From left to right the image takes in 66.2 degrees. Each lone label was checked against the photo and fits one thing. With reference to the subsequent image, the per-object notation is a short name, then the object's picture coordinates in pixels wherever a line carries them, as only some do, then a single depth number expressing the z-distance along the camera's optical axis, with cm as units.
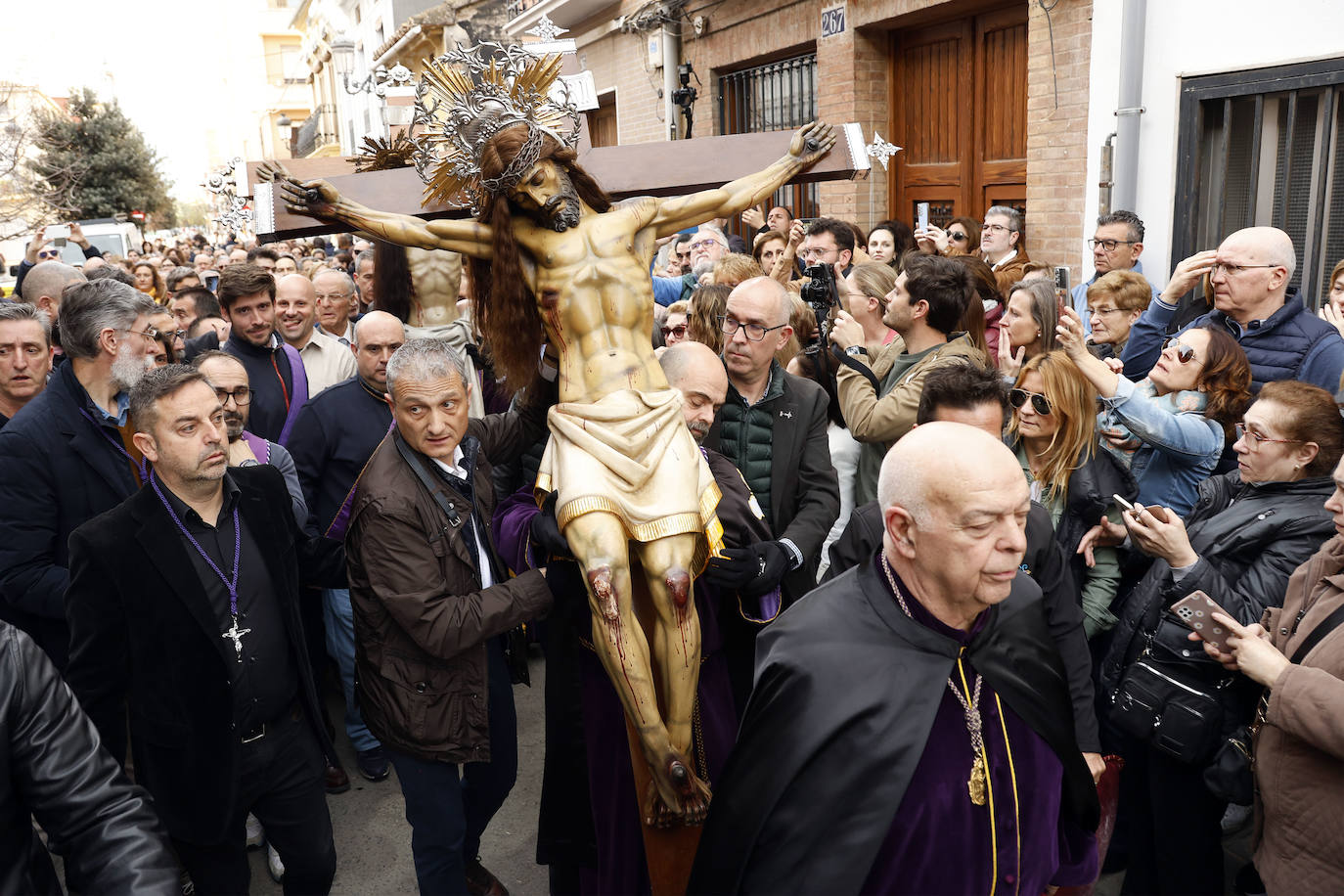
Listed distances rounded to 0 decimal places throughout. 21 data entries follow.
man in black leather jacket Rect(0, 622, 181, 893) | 206
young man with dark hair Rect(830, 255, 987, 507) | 417
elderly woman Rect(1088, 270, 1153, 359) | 522
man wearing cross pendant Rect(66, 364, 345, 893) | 303
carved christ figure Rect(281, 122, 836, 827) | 303
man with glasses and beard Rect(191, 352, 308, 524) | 416
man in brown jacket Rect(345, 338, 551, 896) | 326
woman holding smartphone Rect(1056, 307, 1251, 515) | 367
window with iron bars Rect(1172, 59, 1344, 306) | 584
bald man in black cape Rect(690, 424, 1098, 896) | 221
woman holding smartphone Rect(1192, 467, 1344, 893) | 255
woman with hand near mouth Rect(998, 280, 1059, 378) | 466
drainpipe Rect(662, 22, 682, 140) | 1336
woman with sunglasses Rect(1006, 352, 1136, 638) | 367
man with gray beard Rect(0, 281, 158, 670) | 360
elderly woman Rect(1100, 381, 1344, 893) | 317
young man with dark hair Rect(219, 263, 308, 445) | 542
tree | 3147
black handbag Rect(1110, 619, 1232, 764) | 312
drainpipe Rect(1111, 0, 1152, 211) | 650
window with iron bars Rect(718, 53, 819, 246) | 1105
